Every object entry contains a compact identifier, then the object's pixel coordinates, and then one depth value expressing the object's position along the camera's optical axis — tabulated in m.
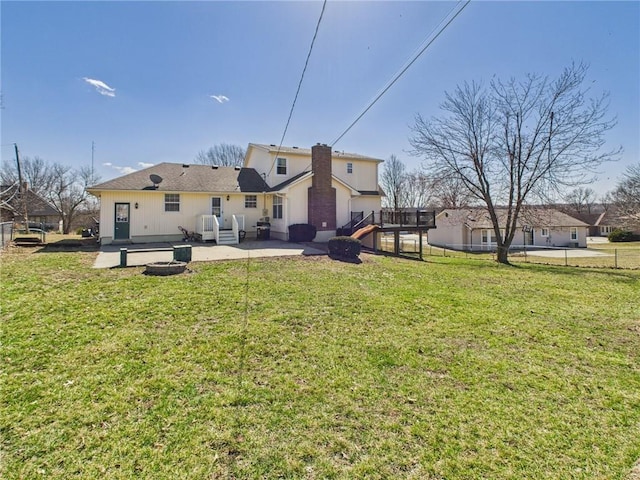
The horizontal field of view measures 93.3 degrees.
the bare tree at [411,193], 50.81
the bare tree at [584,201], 65.41
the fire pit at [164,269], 8.19
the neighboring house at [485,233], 30.52
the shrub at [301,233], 16.42
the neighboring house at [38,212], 29.36
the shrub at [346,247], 12.15
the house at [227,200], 15.45
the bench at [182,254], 9.67
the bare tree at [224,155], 43.31
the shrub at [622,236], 40.03
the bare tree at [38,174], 40.47
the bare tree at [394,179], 52.72
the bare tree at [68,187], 39.47
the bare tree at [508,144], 15.80
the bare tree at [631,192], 23.77
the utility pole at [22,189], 21.65
